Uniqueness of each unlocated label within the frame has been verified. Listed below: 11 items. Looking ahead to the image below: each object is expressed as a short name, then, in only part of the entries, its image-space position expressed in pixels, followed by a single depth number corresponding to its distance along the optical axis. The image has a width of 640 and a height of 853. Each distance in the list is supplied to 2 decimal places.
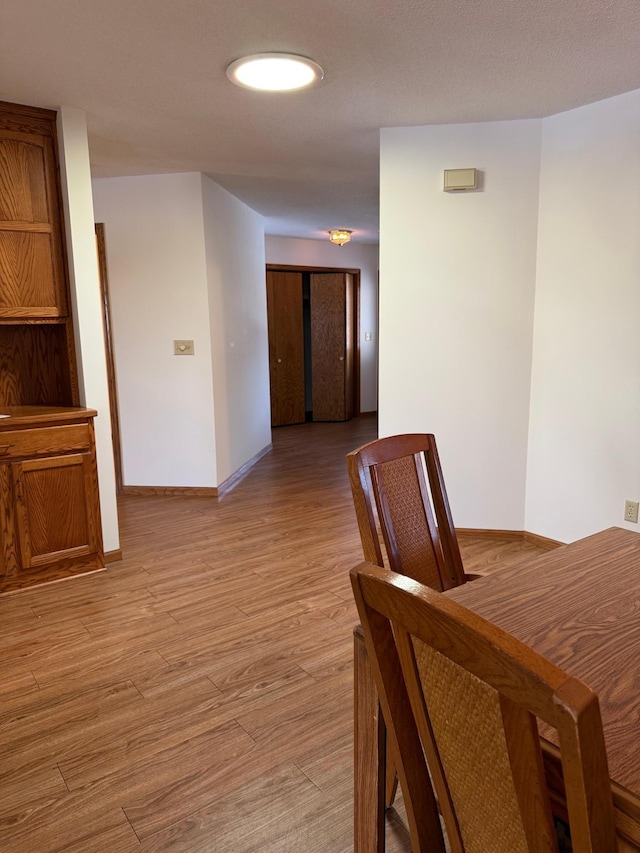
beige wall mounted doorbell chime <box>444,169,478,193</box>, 3.31
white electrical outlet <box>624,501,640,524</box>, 3.05
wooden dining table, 0.92
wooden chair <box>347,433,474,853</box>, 1.22
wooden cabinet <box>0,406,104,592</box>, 2.93
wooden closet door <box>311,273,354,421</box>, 7.95
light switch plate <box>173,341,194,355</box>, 4.50
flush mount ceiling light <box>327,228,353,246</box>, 6.74
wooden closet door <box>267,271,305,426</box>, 7.59
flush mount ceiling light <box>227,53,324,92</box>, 2.43
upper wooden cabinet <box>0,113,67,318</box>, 2.99
